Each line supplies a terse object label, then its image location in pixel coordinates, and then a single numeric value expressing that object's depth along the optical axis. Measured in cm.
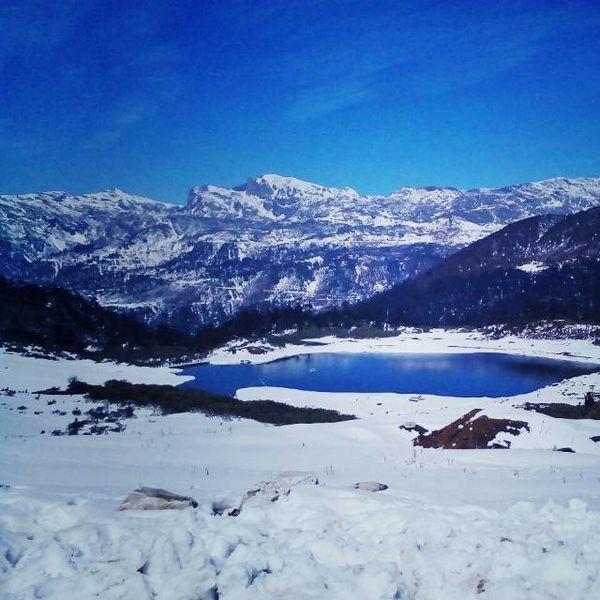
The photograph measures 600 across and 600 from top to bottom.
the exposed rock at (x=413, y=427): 1893
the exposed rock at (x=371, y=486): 913
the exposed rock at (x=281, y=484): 825
